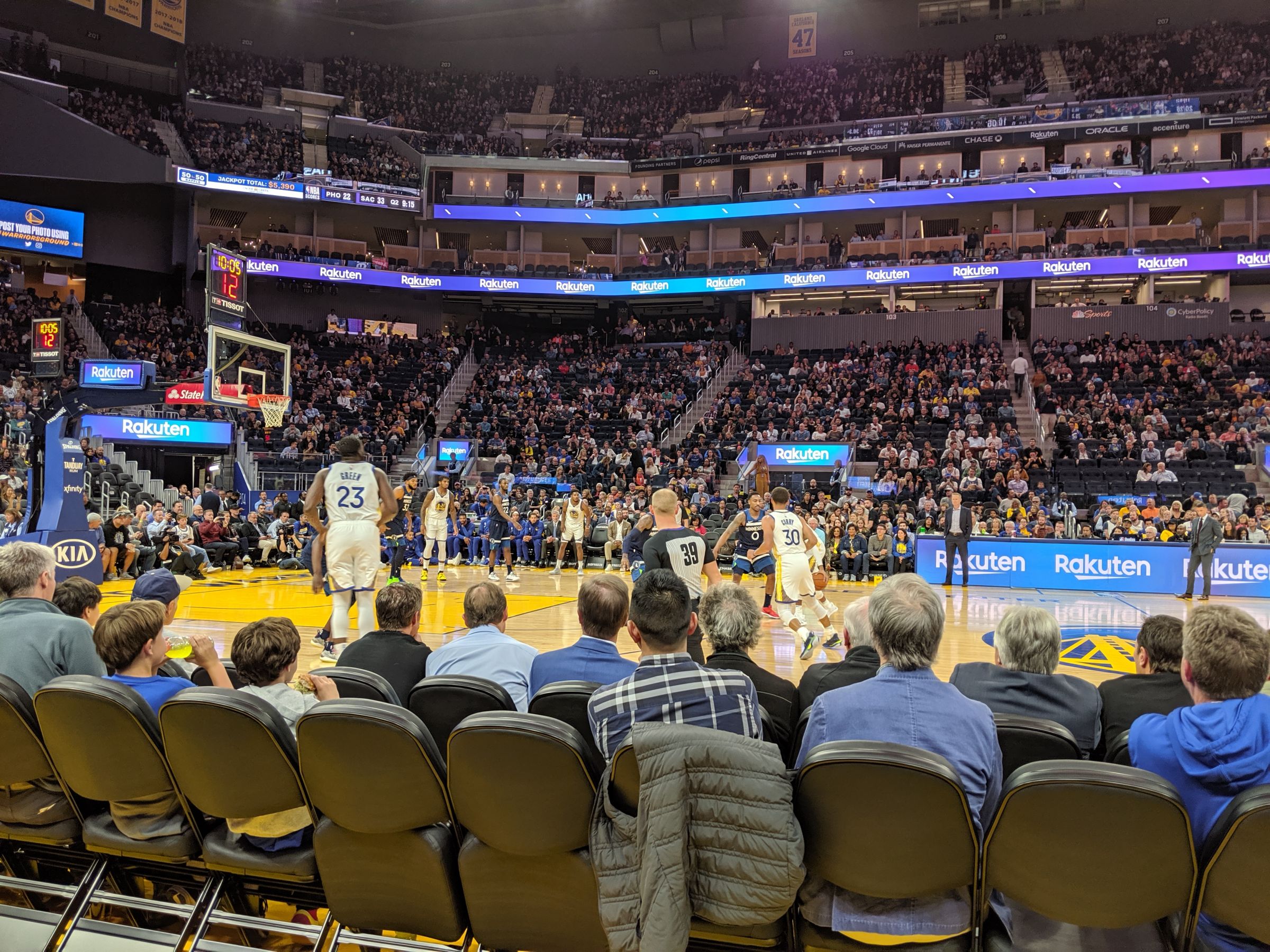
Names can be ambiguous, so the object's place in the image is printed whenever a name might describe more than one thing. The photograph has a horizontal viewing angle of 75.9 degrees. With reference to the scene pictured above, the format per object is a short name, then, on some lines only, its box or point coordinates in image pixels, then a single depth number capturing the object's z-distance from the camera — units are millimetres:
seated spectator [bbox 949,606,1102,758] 3055
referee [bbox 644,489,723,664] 6160
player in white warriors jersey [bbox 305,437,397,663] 7230
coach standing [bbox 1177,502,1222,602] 13570
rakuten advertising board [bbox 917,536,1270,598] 14719
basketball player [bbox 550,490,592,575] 16953
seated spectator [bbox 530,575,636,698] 3377
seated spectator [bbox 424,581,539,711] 3773
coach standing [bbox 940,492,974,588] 14883
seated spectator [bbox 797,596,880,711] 3436
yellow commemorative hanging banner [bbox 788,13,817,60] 39562
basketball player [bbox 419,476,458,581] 15375
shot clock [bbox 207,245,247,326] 14953
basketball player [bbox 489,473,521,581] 16109
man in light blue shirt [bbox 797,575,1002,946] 2225
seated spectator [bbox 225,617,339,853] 2990
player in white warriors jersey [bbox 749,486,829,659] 8969
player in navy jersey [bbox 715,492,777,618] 10181
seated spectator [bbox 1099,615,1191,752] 3088
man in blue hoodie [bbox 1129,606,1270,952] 2223
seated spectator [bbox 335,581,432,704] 3895
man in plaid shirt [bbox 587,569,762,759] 2418
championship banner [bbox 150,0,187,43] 34656
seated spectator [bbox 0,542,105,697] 3377
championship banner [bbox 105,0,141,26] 33469
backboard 15320
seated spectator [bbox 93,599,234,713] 3205
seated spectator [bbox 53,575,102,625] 4219
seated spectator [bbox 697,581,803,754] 3270
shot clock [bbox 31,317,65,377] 13516
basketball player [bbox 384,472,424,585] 13602
